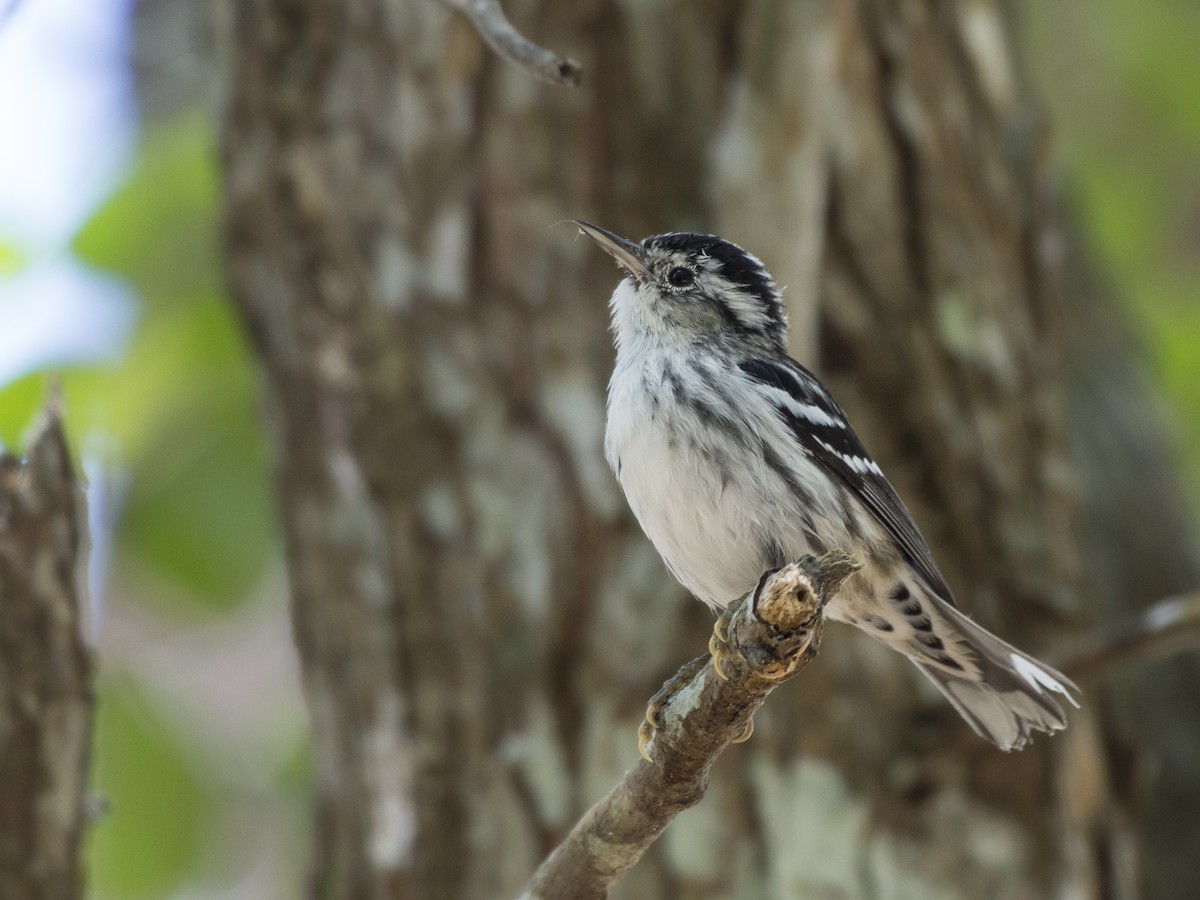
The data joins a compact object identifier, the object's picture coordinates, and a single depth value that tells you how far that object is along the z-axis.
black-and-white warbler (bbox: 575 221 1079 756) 7.36
